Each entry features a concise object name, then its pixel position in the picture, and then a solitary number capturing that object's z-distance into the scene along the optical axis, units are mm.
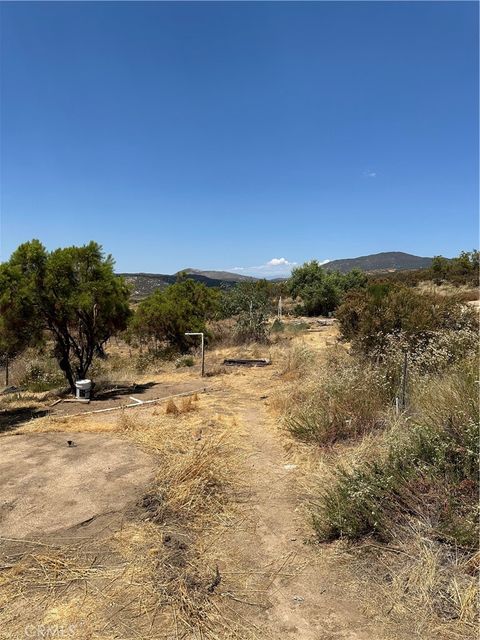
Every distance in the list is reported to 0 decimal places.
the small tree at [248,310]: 17703
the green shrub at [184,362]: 14453
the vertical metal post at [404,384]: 5766
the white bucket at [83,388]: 9914
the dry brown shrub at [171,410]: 7755
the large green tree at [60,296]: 9758
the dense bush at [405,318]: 8586
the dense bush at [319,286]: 30906
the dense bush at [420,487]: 3148
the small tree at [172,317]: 18328
